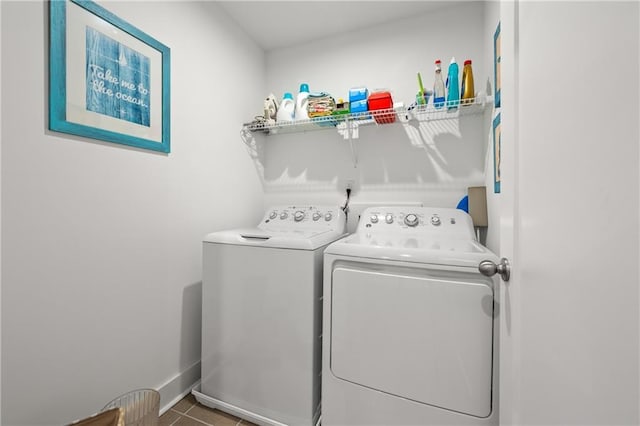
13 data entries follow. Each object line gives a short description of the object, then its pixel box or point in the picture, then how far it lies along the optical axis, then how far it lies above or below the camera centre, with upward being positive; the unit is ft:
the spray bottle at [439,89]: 5.33 +2.49
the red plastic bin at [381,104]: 5.60 +2.32
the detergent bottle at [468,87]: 5.08 +2.41
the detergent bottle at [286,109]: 6.63 +2.61
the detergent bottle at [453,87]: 5.19 +2.48
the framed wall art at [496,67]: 4.02 +2.28
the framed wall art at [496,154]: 4.03 +0.89
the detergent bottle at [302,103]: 6.54 +2.73
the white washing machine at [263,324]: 4.28 -1.99
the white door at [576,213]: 0.98 -0.02
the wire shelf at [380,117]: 5.34 +2.14
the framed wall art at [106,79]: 3.43 +2.03
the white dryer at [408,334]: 3.32 -1.73
